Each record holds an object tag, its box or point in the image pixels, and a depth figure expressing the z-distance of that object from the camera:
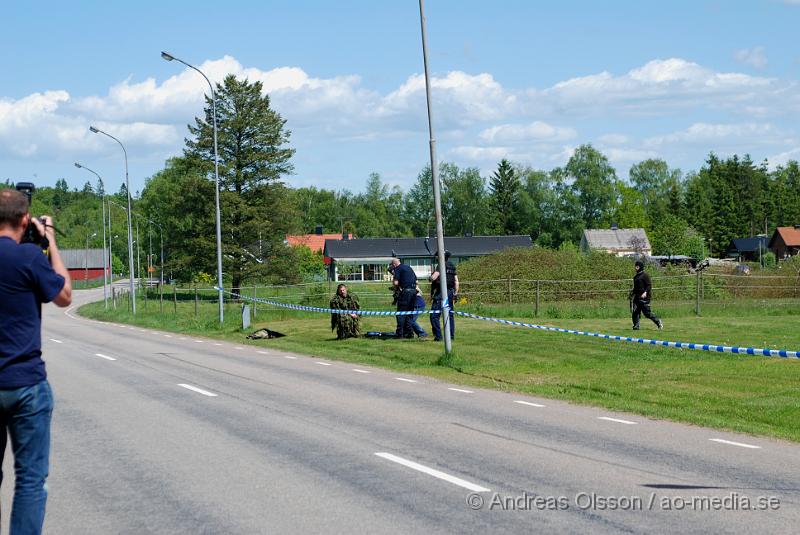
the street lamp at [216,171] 34.38
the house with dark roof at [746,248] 118.94
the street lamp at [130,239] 51.53
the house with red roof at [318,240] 136.75
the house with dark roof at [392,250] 109.50
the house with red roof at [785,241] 113.12
